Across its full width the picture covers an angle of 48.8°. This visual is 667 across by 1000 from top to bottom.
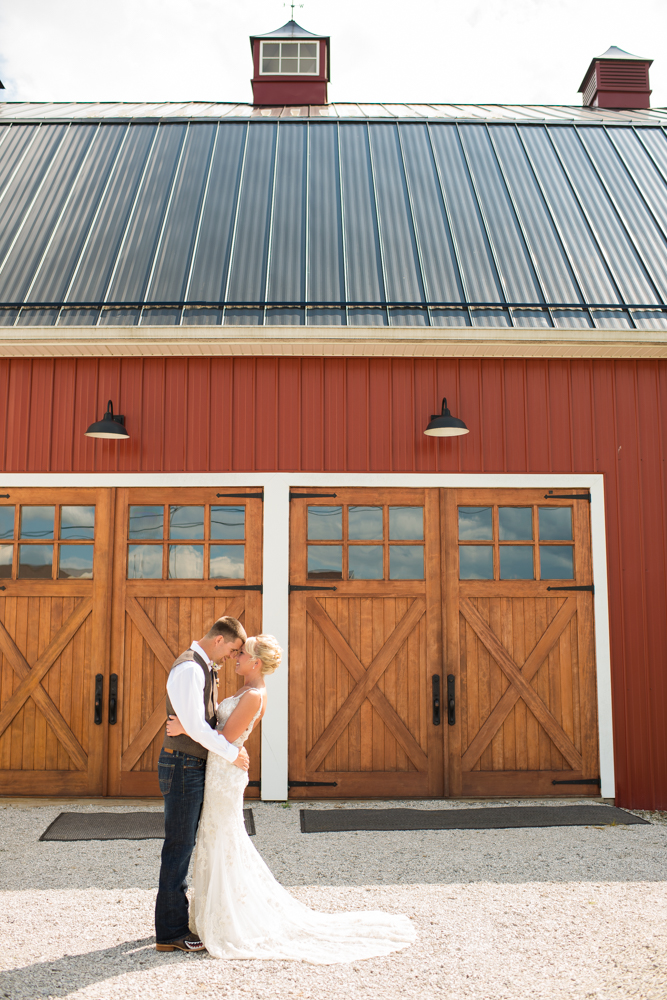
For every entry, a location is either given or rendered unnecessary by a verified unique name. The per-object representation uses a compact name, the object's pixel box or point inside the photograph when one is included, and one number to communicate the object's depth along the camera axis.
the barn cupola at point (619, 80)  11.47
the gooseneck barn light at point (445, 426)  5.84
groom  3.42
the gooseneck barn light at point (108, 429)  5.82
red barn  5.97
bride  3.41
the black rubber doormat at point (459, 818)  5.27
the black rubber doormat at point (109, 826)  5.08
